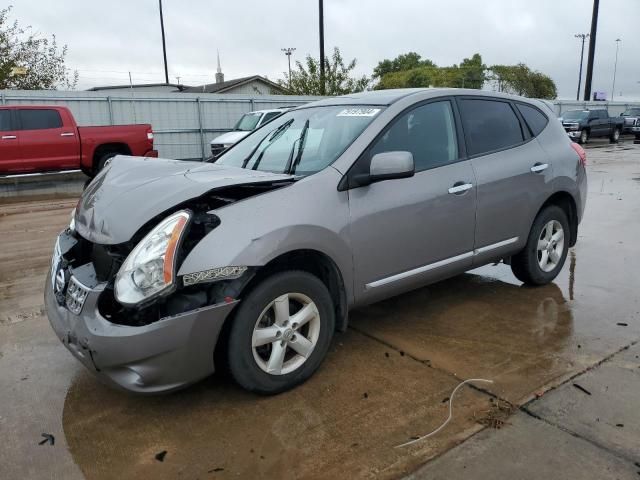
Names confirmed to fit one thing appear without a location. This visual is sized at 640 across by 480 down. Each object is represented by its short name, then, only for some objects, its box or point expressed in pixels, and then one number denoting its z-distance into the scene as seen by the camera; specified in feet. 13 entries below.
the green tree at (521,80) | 198.49
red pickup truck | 39.86
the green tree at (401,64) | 290.35
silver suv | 8.98
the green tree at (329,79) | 89.20
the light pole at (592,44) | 107.55
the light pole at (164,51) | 121.39
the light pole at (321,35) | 86.84
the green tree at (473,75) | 200.44
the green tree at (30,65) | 73.36
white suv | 50.08
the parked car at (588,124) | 86.75
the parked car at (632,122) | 89.92
